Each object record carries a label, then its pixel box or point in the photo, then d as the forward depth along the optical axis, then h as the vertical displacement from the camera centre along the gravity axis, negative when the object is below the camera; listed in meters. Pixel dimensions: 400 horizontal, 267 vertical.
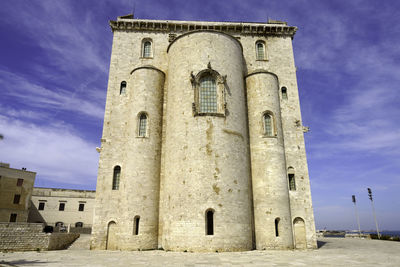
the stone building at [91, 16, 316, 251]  17.44 +4.80
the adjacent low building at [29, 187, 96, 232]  37.72 +2.00
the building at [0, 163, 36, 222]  32.62 +3.35
